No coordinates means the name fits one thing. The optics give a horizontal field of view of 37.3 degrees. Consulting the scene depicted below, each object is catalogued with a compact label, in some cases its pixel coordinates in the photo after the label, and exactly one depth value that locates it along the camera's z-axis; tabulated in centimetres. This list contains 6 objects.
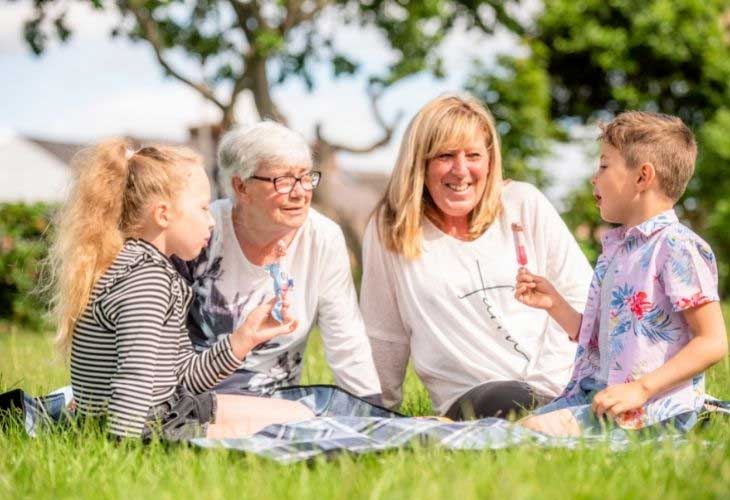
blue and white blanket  340
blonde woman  465
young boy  362
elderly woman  464
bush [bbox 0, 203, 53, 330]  1168
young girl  369
